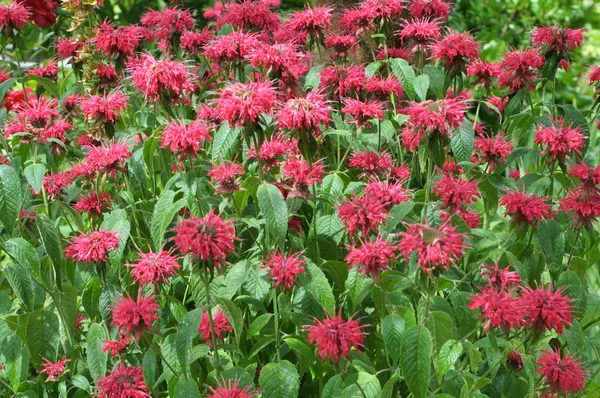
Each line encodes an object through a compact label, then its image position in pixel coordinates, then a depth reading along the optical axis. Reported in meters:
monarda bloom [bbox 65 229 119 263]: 1.57
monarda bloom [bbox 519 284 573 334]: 1.44
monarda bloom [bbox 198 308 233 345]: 1.56
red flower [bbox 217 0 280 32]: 1.92
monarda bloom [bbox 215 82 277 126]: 1.49
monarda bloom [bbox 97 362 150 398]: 1.52
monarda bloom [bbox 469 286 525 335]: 1.44
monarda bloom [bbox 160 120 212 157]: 1.58
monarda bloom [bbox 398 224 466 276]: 1.39
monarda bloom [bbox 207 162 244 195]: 1.59
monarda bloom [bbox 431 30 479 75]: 1.73
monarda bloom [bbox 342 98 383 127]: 1.74
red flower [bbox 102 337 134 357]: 1.60
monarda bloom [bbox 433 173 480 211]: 1.57
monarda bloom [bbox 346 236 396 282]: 1.46
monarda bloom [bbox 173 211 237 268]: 1.41
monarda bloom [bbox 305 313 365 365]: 1.41
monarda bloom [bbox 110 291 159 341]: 1.49
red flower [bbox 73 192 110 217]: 1.77
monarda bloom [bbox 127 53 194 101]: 1.62
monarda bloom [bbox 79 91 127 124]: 1.76
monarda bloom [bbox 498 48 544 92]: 1.86
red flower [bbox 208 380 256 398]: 1.43
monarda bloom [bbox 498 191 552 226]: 1.57
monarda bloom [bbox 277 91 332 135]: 1.52
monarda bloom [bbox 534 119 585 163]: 1.66
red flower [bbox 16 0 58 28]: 2.20
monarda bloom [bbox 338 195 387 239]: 1.52
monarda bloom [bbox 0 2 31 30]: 1.94
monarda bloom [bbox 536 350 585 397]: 1.52
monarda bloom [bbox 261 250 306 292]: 1.52
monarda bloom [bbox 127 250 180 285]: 1.54
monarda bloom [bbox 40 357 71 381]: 1.63
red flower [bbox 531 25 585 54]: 1.85
